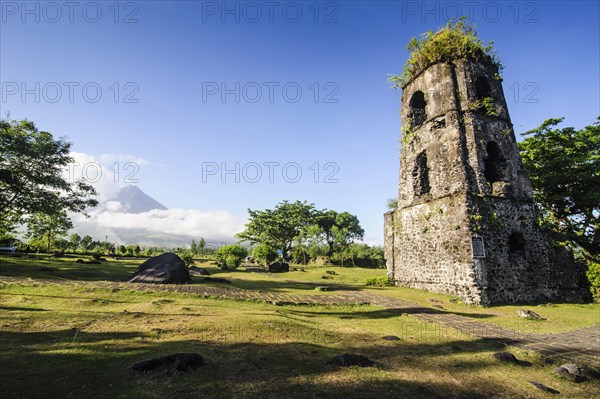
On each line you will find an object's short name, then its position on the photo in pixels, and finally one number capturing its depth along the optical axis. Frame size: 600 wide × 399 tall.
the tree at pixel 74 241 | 49.05
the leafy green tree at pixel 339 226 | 38.94
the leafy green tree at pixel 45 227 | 23.95
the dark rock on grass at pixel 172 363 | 3.56
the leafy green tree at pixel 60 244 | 42.82
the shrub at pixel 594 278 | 13.03
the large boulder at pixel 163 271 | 12.00
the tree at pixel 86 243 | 50.66
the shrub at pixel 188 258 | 26.62
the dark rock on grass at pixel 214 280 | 14.05
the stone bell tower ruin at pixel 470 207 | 12.33
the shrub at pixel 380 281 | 16.56
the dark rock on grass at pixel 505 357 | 5.09
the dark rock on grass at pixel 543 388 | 4.06
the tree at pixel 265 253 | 27.22
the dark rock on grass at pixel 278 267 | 24.08
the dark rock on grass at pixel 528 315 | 9.04
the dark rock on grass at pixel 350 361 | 4.20
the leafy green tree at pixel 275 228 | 40.50
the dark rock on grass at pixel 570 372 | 4.49
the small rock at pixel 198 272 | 18.00
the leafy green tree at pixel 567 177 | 17.27
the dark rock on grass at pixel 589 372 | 4.65
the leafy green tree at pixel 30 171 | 16.95
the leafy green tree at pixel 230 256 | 24.14
